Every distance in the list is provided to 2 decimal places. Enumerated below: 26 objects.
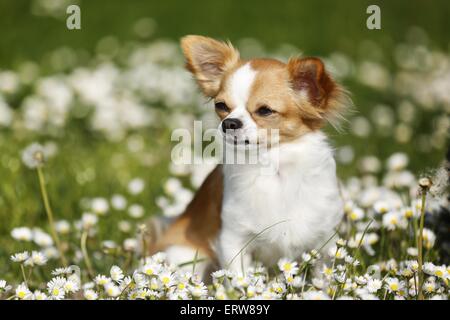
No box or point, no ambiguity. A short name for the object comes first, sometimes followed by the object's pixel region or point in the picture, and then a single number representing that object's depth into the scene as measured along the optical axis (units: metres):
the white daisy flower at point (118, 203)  4.38
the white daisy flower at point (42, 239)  3.86
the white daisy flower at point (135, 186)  4.48
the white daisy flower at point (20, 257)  3.03
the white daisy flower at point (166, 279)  2.80
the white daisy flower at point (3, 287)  2.88
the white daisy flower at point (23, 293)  2.84
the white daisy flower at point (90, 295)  2.87
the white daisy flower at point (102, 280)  2.92
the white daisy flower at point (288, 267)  2.94
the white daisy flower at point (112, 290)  2.86
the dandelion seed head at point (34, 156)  3.55
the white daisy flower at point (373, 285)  2.87
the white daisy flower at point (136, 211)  4.35
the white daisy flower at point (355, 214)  3.62
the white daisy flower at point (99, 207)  4.18
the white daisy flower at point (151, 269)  2.86
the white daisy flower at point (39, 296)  2.85
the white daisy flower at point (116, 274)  2.92
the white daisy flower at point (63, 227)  4.04
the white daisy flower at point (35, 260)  3.20
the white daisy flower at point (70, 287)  2.90
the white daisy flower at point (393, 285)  2.88
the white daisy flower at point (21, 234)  3.69
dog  3.15
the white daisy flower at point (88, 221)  3.94
